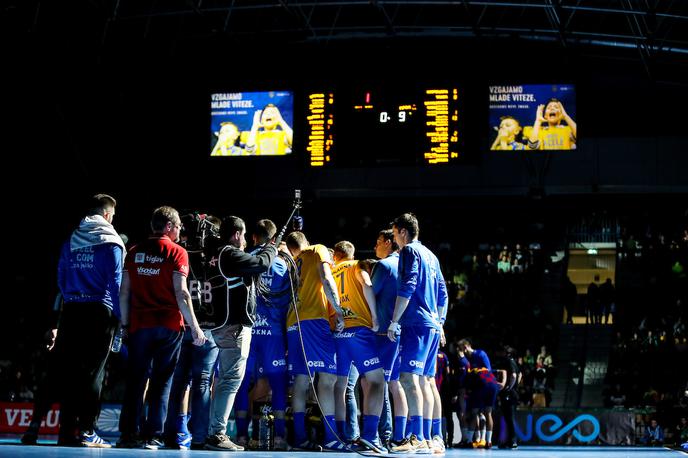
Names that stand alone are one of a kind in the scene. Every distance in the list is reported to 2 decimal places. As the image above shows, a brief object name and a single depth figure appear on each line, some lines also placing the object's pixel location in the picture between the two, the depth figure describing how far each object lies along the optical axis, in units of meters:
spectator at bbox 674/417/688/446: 15.45
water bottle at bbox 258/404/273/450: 10.05
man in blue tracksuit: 7.95
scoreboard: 18.28
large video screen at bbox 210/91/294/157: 20.11
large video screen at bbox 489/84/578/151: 19.92
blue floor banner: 17.25
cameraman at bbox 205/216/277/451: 8.26
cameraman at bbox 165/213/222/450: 8.51
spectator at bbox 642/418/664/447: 16.83
